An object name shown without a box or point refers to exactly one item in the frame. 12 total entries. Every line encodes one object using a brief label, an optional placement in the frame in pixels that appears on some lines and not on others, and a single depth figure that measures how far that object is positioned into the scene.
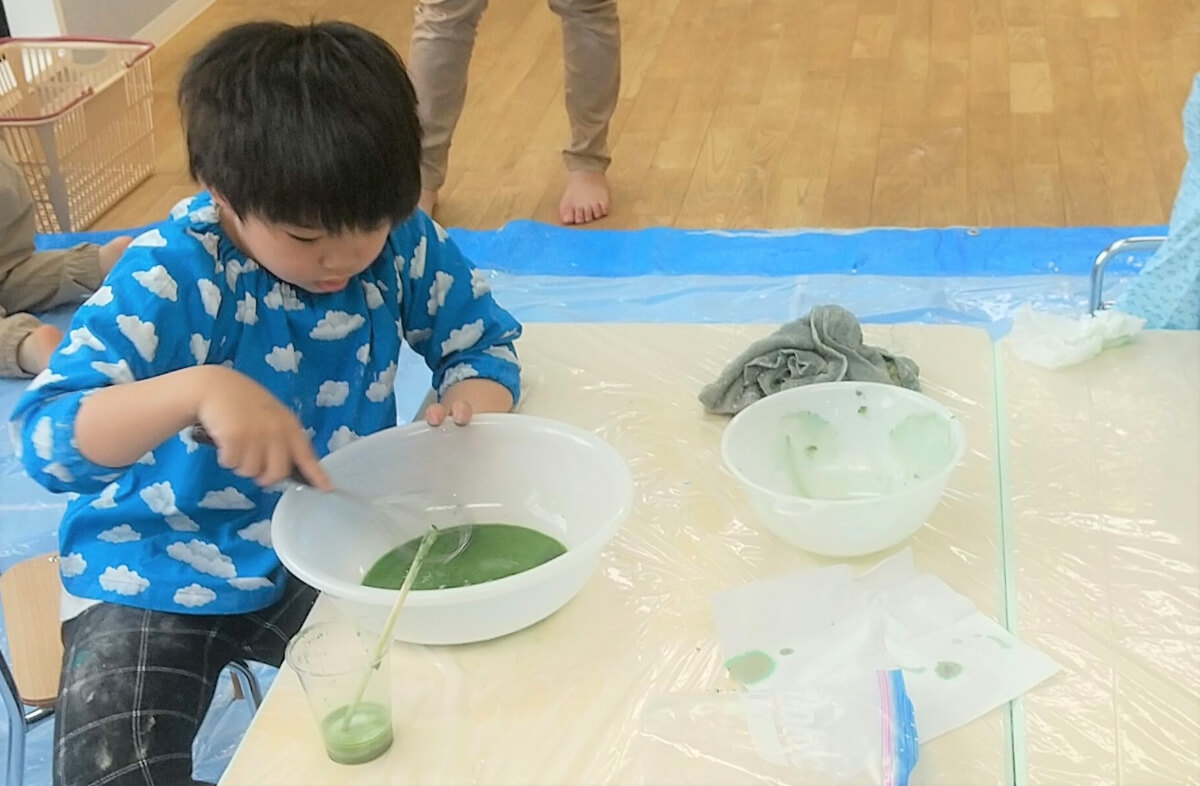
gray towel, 1.05
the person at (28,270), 1.91
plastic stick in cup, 0.73
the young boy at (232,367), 0.86
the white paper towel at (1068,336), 1.08
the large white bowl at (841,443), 0.95
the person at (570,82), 2.25
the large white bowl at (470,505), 0.80
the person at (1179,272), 1.38
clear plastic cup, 0.72
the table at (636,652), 0.72
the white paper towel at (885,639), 0.75
